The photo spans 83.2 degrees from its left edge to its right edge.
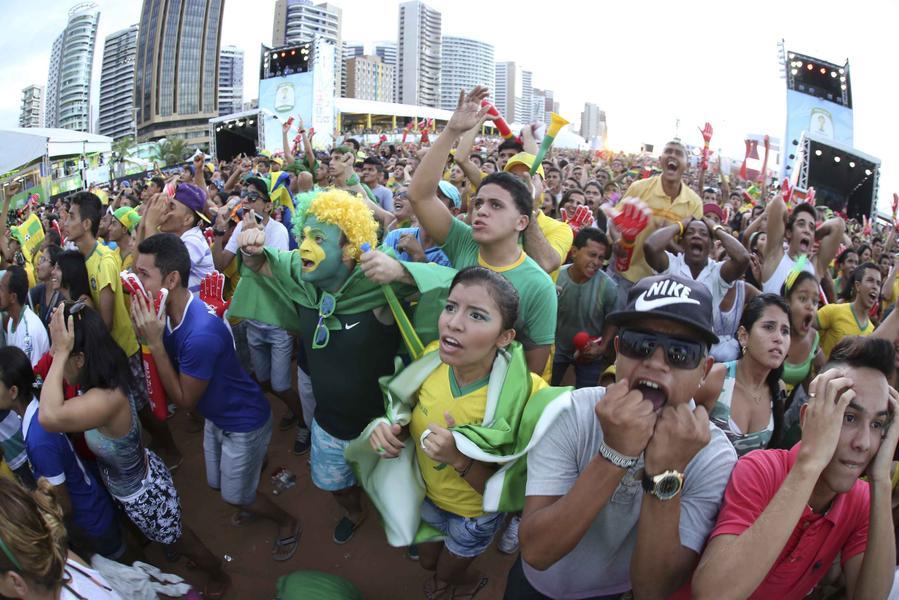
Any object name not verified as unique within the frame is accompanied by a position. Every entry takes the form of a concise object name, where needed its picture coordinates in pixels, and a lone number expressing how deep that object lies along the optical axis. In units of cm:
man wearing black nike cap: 120
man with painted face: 262
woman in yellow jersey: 199
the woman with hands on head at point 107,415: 235
